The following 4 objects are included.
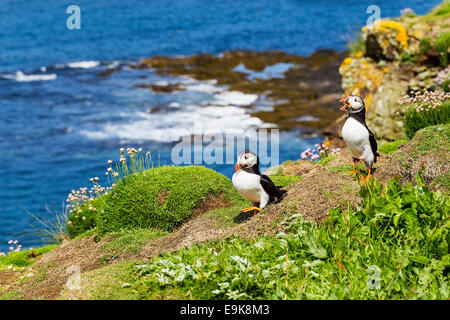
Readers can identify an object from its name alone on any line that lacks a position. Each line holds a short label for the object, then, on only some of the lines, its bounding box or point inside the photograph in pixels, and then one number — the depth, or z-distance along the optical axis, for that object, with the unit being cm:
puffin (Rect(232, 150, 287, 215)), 786
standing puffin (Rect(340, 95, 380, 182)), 802
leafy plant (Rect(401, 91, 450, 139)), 1169
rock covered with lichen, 1548
